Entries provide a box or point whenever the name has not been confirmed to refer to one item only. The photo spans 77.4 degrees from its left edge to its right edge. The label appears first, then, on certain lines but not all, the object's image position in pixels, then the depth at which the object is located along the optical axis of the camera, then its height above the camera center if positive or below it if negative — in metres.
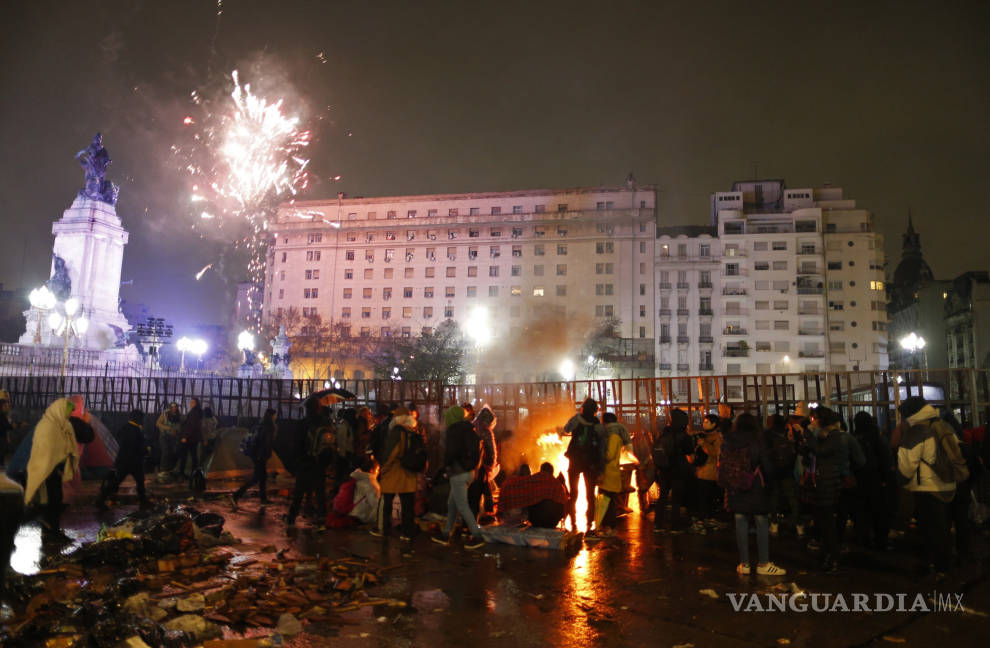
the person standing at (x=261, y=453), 11.55 -1.34
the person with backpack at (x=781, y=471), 7.07 -0.96
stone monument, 33.06 +6.82
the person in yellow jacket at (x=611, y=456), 9.01 -1.02
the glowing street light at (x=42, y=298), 24.86 +3.34
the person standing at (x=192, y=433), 13.79 -1.16
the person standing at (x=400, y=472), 8.44 -1.20
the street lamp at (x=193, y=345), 40.56 +2.62
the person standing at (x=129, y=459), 10.53 -1.34
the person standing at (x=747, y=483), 6.82 -1.06
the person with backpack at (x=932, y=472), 6.77 -0.91
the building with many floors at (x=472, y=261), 75.06 +15.80
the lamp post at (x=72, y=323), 32.12 +2.95
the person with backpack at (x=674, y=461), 9.57 -1.15
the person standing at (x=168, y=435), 14.98 -1.32
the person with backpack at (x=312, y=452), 9.38 -1.06
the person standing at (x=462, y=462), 8.39 -1.06
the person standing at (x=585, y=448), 8.93 -0.90
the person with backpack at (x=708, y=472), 10.24 -1.43
